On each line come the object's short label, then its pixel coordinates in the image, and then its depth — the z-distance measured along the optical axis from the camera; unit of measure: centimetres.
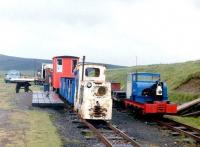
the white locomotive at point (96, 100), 1795
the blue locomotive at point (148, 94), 2003
